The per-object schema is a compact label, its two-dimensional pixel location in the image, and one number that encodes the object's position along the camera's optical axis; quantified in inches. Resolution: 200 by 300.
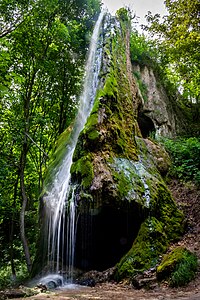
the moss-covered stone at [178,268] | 192.1
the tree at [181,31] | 336.5
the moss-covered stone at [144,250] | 233.0
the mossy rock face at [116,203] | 254.5
